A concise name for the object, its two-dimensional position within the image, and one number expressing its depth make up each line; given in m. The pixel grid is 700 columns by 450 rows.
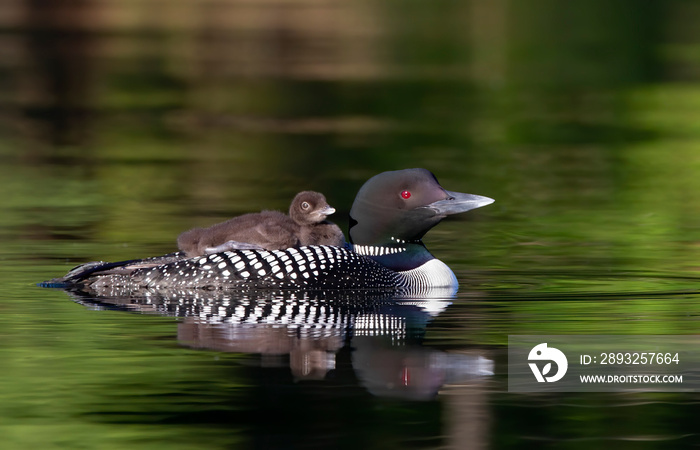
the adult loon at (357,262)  13.36
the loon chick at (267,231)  13.81
